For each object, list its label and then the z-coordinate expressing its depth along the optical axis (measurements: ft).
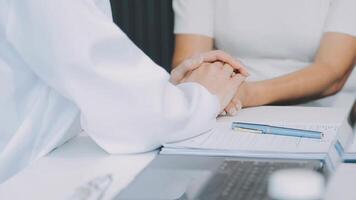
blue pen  3.74
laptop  2.96
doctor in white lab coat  3.41
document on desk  3.46
